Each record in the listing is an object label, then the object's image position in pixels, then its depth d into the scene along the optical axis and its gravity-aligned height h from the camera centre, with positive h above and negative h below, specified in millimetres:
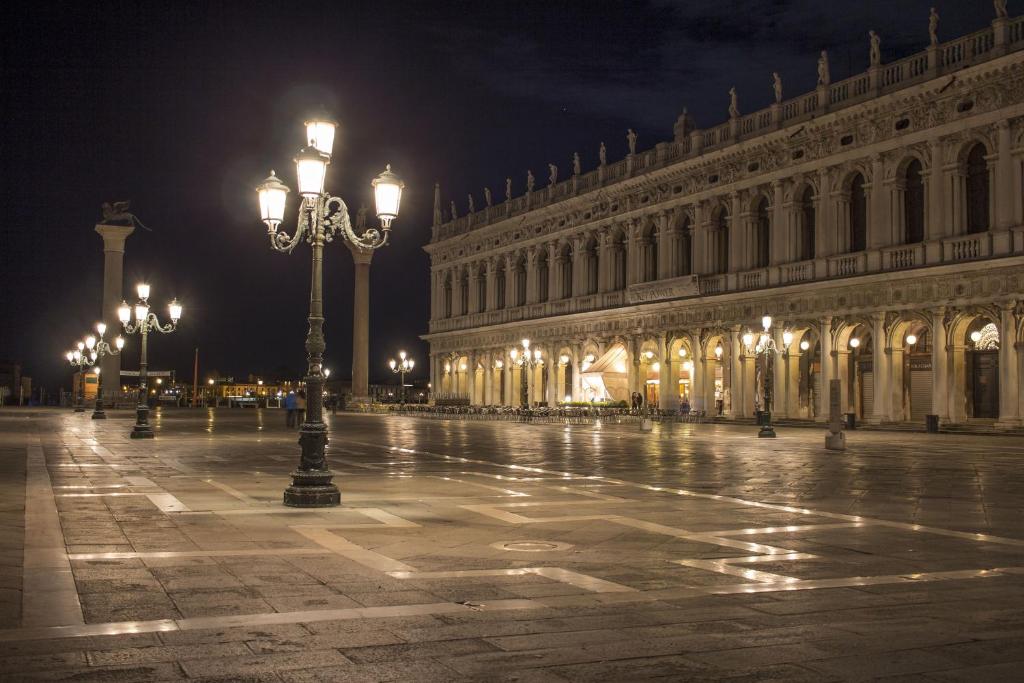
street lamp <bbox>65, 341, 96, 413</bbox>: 56397 +2303
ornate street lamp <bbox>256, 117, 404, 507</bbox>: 13422 +2530
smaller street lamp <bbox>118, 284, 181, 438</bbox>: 29969 +2326
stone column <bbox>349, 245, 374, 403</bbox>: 70062 +5735
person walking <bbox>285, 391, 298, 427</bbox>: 41344 -112
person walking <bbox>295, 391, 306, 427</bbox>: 39375 -185
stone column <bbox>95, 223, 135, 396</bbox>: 60156 +6950
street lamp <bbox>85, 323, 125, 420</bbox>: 45156 +2547
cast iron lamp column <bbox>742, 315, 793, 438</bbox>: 33562 +2206
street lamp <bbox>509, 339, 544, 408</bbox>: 63469 +2621
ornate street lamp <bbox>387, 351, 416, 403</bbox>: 74562 +2855
